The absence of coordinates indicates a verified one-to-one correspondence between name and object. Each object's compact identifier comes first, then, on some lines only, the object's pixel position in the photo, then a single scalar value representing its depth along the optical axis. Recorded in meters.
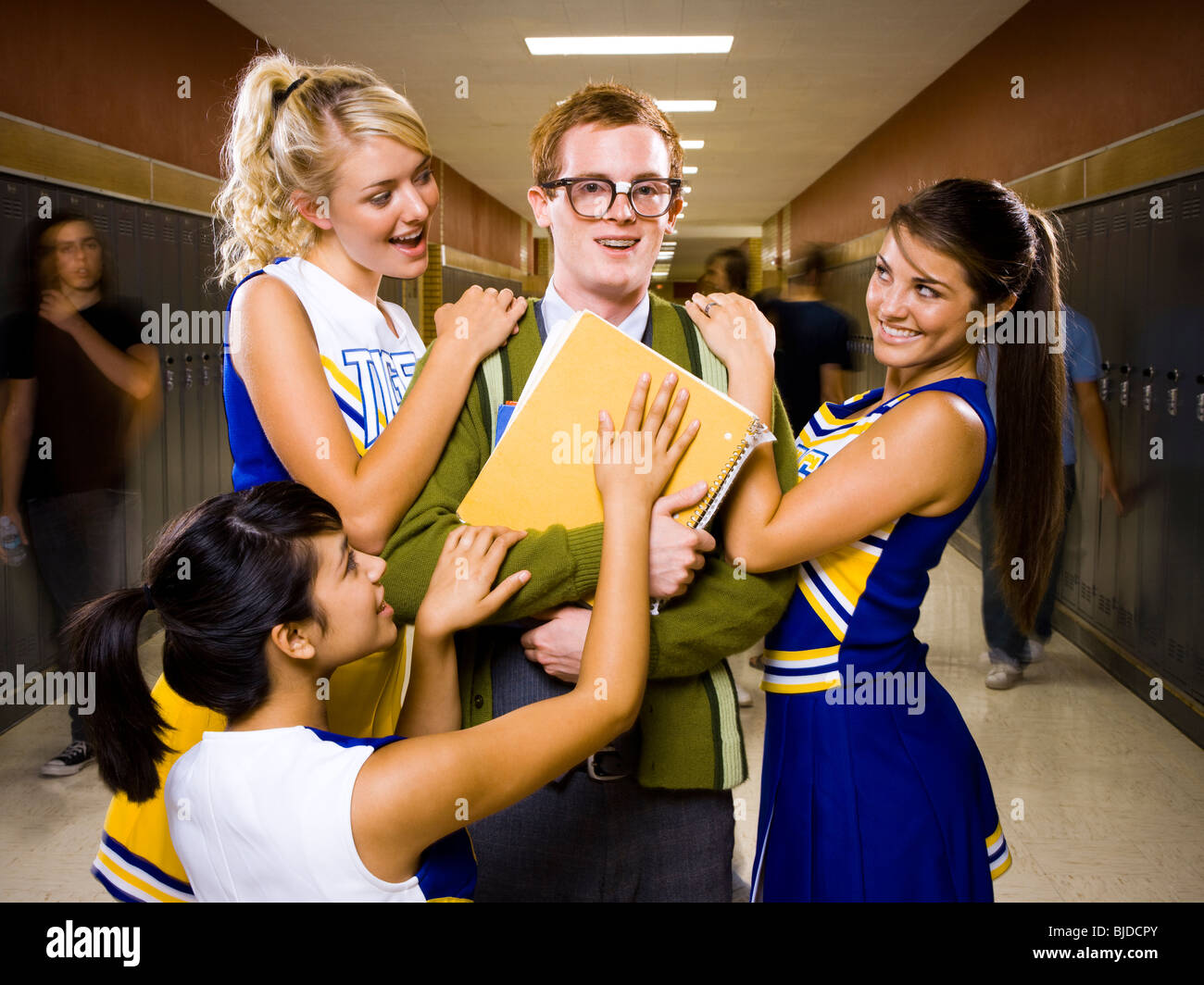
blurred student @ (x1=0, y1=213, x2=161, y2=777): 3.42
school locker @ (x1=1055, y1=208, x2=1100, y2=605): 4.75
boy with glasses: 1.26
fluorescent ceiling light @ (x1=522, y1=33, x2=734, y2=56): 6.30
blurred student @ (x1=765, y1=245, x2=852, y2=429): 4.48
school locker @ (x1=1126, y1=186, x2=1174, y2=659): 4.05
